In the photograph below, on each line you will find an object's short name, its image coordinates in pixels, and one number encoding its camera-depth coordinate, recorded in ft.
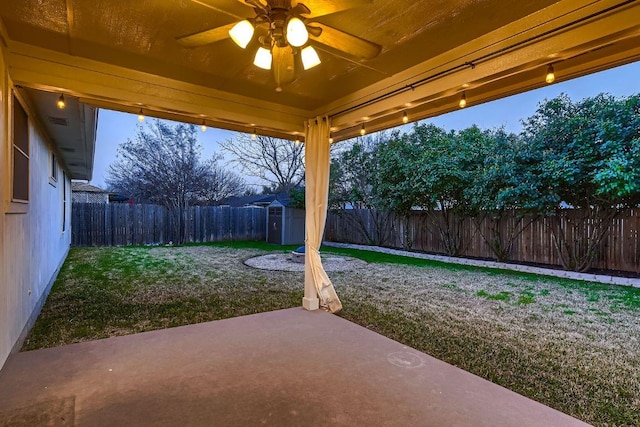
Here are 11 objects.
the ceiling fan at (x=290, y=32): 5.77
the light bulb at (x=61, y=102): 10.01
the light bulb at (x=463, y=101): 10.00
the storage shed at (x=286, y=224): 40.57
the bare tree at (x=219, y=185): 54.08
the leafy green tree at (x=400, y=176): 29.66
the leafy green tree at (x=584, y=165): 18.06
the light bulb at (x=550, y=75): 7.84
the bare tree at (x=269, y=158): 46.21
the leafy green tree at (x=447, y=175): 26.18
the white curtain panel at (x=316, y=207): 13.44
